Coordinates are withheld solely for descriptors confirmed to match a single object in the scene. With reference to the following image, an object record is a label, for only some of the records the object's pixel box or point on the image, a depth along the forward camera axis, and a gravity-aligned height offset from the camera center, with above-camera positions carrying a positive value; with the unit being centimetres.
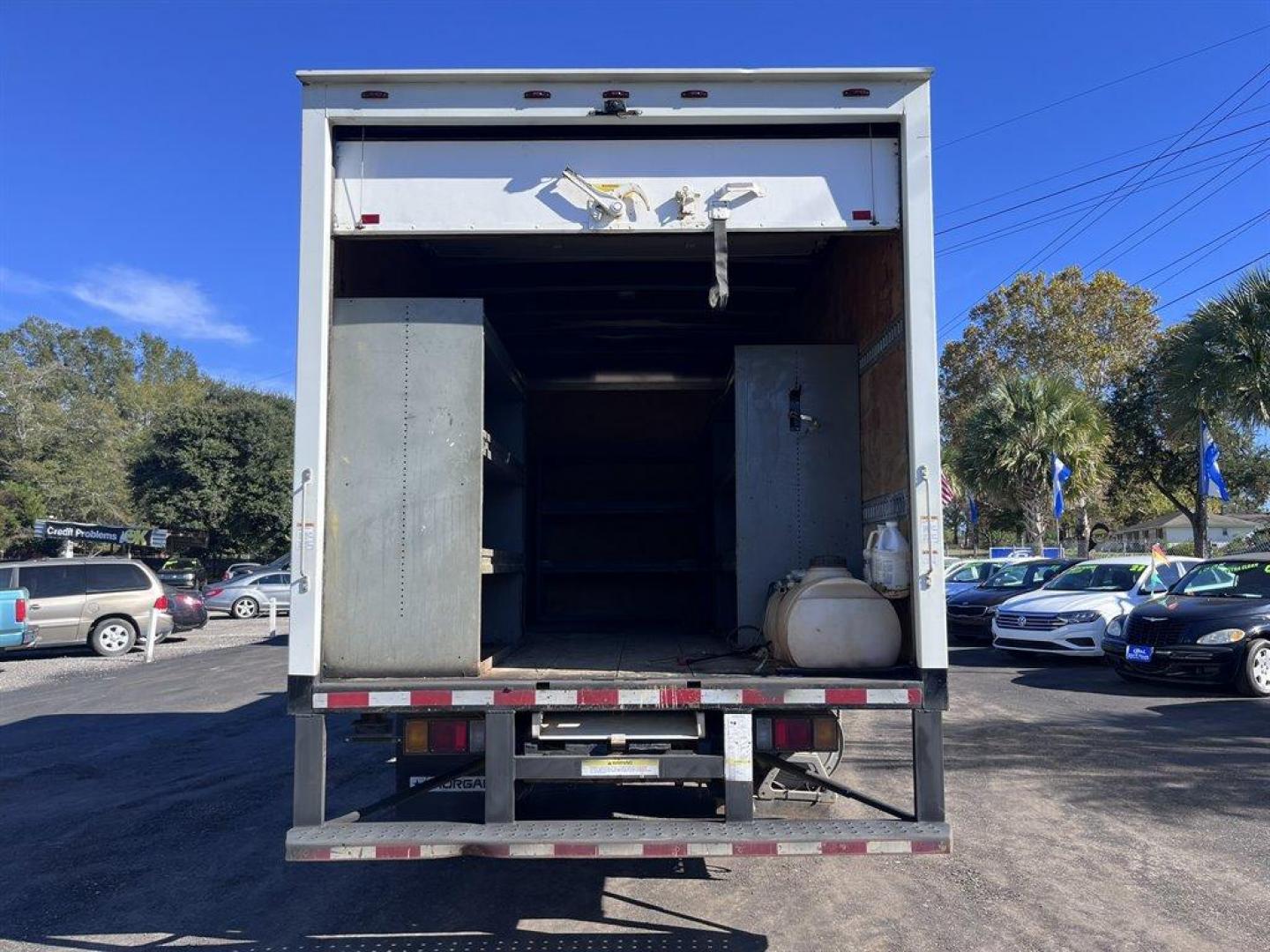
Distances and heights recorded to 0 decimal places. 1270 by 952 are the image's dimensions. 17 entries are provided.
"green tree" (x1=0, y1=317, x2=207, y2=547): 4159 +432
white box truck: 416 +41
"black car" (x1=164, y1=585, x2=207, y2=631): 1967 -124
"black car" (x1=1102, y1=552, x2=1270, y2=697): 1077 -100
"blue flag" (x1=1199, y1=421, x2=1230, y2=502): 1892 +138
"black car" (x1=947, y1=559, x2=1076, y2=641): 1694 -88
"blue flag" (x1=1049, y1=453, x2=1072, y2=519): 2367 +174
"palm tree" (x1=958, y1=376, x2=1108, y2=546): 2567 +303
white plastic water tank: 451 -38
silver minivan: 1636 -89
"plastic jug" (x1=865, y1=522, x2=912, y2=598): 448 -7
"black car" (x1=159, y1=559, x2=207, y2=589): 2970 -81
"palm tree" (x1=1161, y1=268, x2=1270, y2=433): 1527 +309
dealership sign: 2812 +52
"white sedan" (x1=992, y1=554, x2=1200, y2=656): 1378 -88
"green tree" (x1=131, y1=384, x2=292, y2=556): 3931 +311
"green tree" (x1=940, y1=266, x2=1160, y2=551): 3297 +752
